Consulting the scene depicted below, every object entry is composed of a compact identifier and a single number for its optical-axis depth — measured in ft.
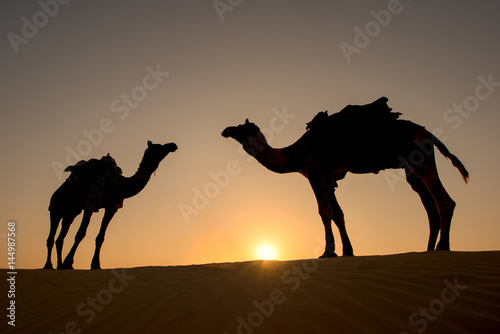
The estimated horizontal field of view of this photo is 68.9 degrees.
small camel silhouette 33.22
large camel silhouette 24.49
